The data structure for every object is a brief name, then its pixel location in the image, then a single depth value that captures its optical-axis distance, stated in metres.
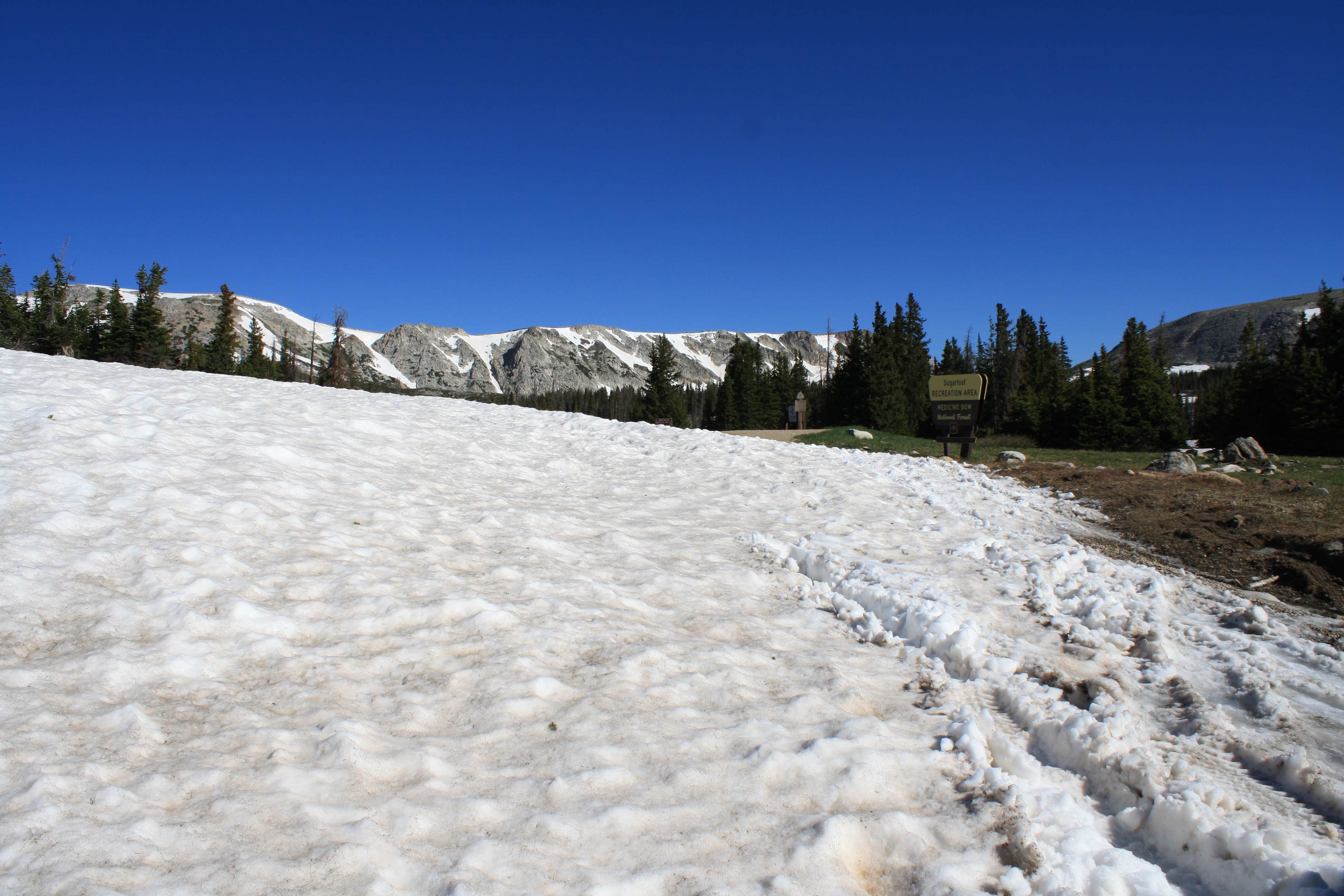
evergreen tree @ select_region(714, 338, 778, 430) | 71.44
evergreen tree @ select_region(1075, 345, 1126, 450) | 45.81
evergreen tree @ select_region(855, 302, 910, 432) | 51.25
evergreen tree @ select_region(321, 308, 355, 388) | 65.81
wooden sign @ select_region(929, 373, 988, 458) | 18.80
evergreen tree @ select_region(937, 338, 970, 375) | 71.07
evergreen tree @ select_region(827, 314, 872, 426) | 54.50
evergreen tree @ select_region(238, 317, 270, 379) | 79.44
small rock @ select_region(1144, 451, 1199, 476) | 16.00
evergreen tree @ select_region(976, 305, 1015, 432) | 73.81
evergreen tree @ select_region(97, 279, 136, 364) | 62.38
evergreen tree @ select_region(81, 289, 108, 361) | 63.53
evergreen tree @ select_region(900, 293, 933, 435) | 61.16
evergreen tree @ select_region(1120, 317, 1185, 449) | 44.78
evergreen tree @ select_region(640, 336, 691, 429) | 58.25
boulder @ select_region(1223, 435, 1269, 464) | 18.34
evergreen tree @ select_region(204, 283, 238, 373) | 72.50
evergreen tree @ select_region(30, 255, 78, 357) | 63.09
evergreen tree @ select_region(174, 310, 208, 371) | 70.75
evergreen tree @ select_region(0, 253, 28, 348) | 59.94
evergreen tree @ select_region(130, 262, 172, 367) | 62.06
